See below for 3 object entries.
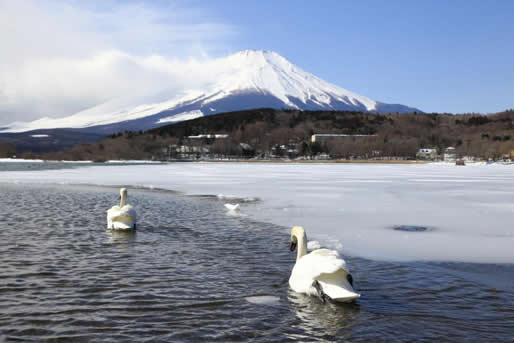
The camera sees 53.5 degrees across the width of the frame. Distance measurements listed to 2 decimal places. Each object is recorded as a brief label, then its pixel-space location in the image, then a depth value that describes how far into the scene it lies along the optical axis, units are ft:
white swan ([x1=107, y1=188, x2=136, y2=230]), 54.24
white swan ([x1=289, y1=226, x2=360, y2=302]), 28.25
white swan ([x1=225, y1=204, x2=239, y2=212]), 71.26
